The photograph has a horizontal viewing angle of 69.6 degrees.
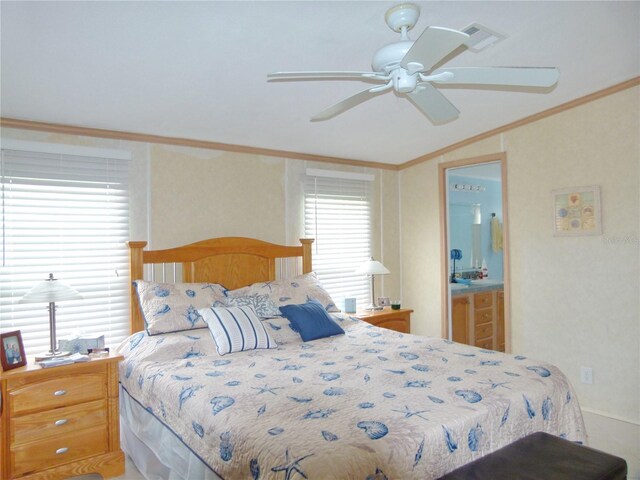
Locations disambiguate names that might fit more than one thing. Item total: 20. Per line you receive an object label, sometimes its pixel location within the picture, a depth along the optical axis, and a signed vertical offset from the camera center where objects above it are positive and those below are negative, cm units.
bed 163 -66
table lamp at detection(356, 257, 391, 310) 437 -18
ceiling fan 183 +75
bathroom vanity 483 -72
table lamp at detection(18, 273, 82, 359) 267 -24
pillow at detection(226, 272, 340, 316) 357 -32
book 259 -61
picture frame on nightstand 255 -54
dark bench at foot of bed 166 -82
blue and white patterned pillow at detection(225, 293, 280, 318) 336 -38
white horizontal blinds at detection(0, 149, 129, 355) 298 +10
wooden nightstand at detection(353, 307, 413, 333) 409 -62
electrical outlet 365 -102
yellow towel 593 +18
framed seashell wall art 359 +28
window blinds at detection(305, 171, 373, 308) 448 +21
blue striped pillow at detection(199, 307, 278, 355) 287 -50
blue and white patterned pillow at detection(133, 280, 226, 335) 304 -35
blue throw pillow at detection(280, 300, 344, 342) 320 -50
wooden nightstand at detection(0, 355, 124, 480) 246 -94
